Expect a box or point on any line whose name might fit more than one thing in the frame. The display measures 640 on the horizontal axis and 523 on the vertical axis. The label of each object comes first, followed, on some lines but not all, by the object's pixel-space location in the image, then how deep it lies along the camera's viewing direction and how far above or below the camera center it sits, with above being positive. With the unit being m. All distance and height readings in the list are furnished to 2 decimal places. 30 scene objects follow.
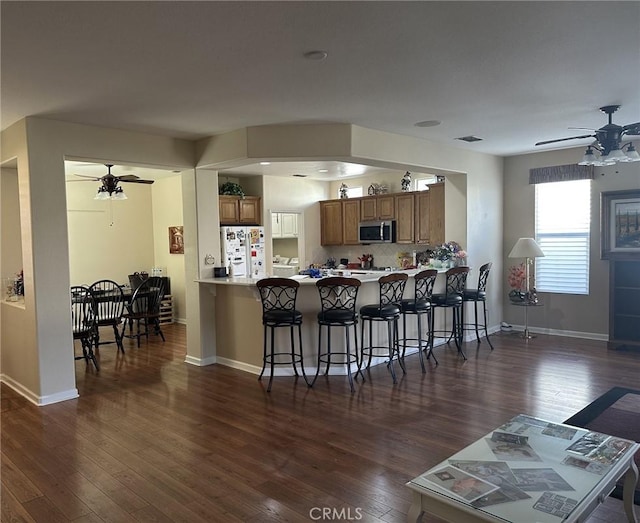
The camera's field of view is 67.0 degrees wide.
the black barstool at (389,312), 4.97 -0.79
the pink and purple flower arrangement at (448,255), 6.47 -0.27
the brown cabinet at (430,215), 7.27 +0.31
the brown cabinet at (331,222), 9.29 +0.30
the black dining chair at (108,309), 6.37 -1.00
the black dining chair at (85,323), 5.65 -0.98
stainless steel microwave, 8.36 +0.09
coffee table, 1.83 -1.03
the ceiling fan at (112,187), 6.16 +0.74
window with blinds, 6.66 -0.03
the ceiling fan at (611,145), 4.35 +0.82
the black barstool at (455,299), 5.84 -0.77
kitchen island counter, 5.22 -0.95
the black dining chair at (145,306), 6.83 -0.94
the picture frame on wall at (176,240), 8.52 +0.01
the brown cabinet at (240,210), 8.07 +0.50
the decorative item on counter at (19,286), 5.19 -0.46
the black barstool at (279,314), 4.76 -0.76
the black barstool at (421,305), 5.38 -0.78
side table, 6.79 -1.17
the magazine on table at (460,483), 1.91 -1.02
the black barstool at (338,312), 4.76 -0.75
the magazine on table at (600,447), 2.22 -1.04
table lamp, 6.58 -0.24
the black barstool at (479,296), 6.24 -0.79
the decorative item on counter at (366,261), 9.15 -0.46
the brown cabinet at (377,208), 8.38 +0.51
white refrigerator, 8.00 -0.17
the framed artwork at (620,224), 6.05 +0.09
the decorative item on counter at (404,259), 8.30 -0.40
